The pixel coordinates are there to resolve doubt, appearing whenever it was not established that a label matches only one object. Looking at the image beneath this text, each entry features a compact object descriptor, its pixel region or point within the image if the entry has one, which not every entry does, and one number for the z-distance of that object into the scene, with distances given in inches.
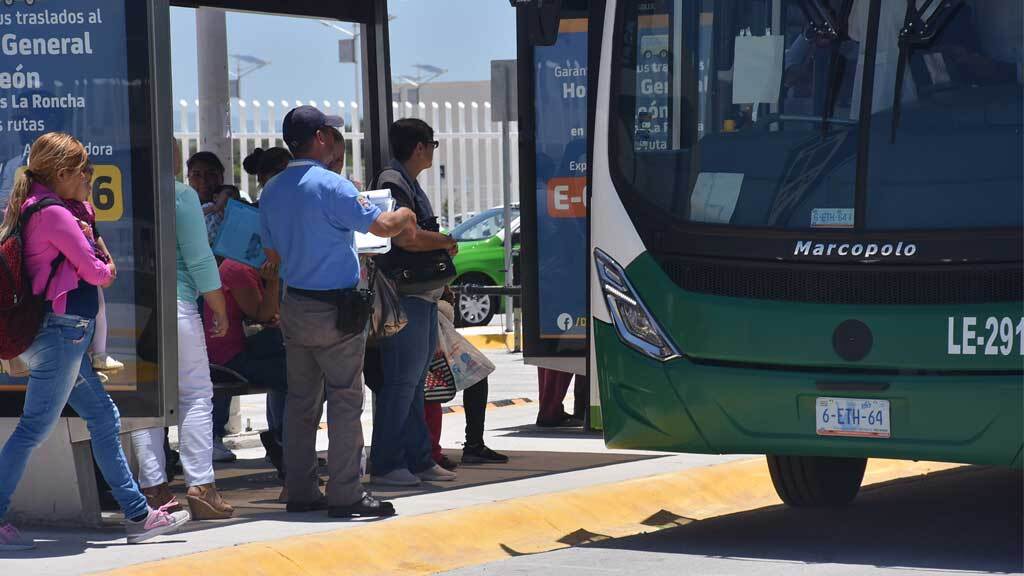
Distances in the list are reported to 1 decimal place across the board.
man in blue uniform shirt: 619.8
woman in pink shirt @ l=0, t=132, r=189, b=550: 560.5
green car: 1934.7
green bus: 548.3
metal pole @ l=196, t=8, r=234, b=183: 907.4
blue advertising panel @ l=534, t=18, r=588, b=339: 898.0
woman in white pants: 627.5
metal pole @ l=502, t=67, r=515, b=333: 1521.9
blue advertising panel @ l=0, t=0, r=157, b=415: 606.1
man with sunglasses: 712.4
